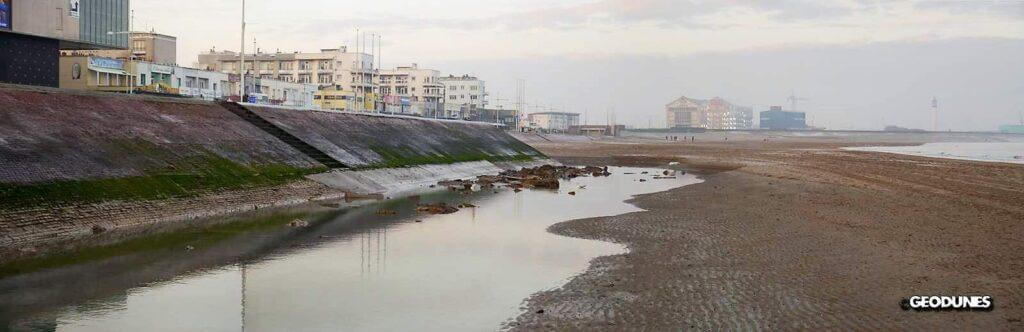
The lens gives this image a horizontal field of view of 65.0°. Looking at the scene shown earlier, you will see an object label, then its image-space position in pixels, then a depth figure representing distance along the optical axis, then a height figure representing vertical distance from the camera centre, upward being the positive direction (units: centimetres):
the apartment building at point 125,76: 6719 +568
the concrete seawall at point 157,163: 2858 -142
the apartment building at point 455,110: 18166 +697
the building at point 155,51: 9481 +1026
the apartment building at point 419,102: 14390 +730
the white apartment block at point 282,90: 10381 +691
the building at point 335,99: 11866 +609
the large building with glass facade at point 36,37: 4884 +613
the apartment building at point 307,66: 16300 +1455
